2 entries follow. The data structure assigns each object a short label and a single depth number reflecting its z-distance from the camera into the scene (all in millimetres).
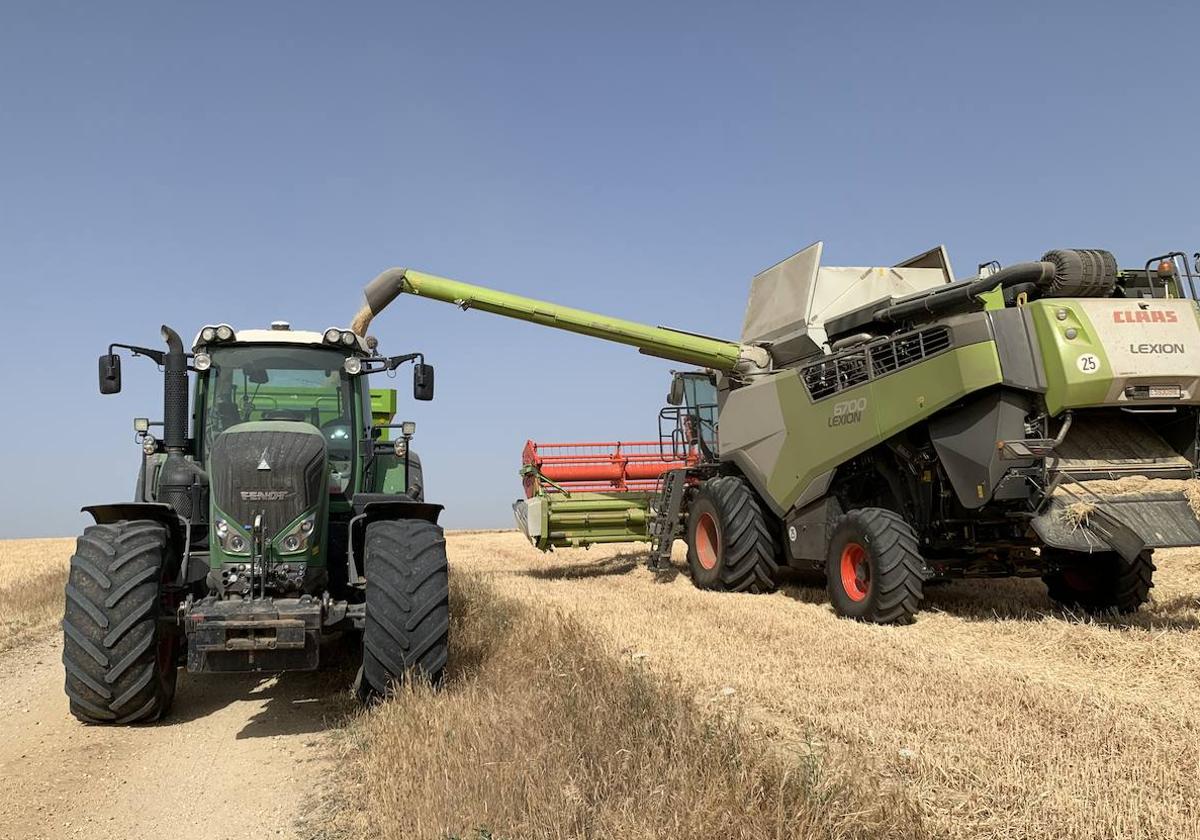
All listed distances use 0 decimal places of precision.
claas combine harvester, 6348
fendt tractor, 4738
